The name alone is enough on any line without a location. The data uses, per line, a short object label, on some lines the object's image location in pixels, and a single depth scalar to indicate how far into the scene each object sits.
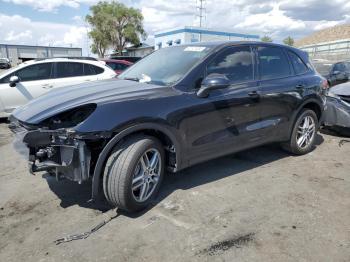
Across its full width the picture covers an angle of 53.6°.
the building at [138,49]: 52.56
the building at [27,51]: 64.10
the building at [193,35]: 40.78
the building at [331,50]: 30.01
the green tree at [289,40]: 79.75
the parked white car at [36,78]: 8.15
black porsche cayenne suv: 3.31
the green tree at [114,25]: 52.97
